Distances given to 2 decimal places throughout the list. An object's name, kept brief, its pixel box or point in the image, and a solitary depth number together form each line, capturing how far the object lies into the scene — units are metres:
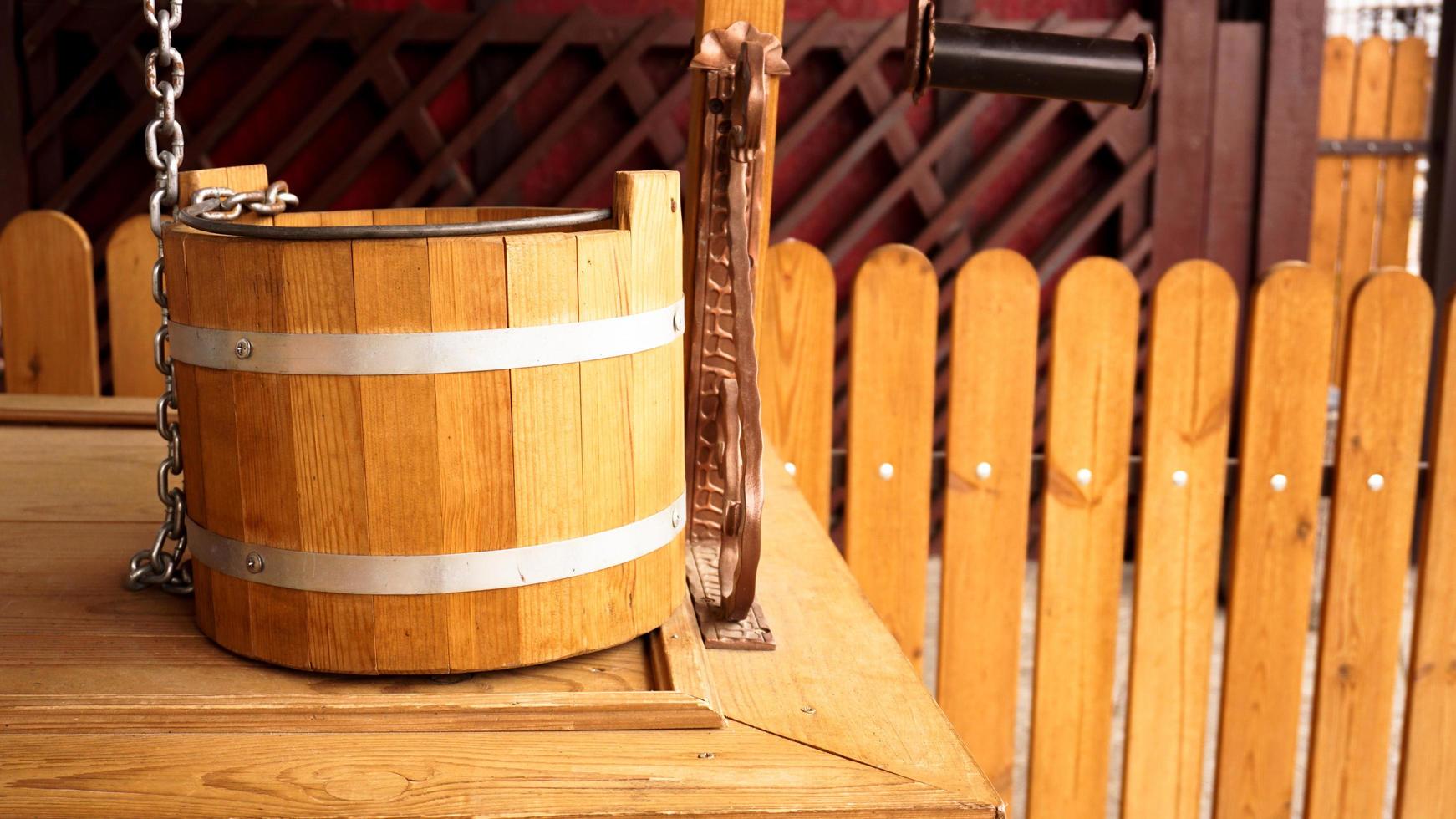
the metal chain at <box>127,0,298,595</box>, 0.84
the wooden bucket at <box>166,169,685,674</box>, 0.70
